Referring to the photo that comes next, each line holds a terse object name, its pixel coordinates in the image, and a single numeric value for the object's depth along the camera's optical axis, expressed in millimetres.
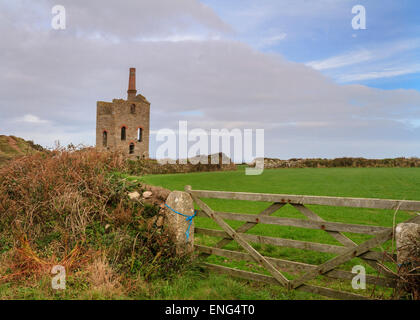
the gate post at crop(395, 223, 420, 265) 4020
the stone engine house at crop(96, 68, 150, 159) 42906
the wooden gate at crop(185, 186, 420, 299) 4379
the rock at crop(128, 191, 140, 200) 7062
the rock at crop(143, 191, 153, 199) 7314
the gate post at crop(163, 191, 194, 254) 6062
